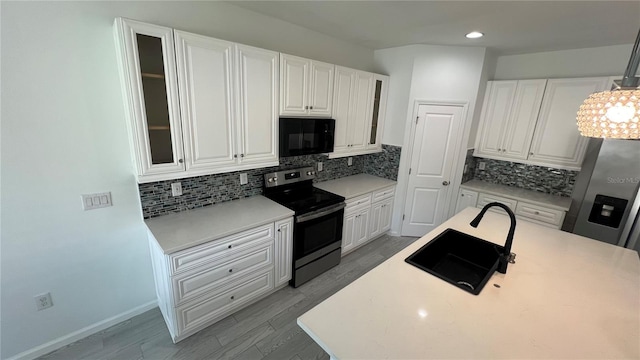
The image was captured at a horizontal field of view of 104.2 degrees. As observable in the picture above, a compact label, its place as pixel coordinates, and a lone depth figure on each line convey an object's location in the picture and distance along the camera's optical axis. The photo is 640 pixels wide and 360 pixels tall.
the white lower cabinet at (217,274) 1.82
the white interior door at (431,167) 3.31
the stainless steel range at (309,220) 2.48
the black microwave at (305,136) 2.47
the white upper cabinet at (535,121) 2.83
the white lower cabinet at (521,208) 2.85
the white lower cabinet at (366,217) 3.04
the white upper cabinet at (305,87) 2.35
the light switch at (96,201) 1.81
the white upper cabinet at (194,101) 1.66
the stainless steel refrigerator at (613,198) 2.22
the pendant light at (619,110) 0.94
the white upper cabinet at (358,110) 2.91
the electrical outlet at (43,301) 1.75
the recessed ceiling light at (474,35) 2.51
